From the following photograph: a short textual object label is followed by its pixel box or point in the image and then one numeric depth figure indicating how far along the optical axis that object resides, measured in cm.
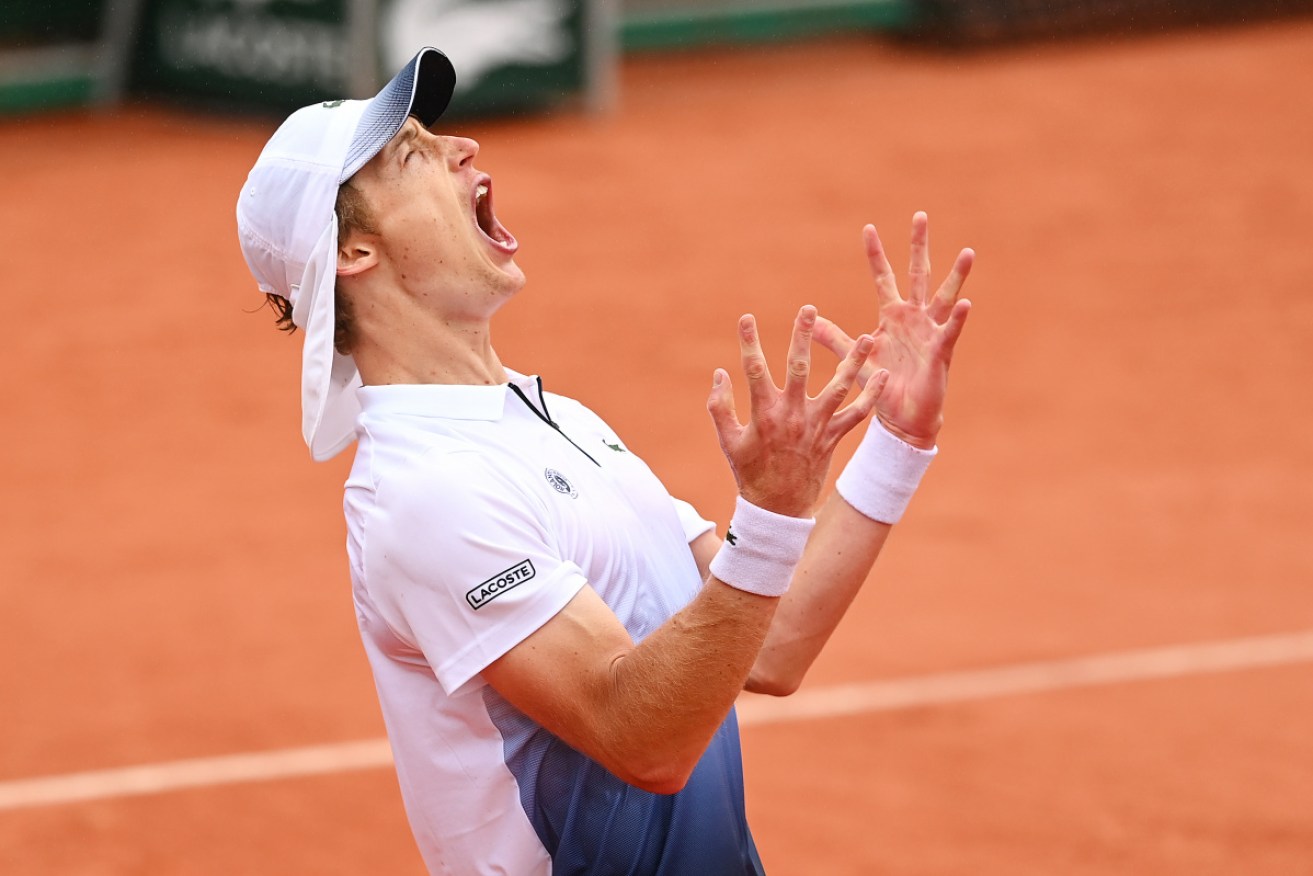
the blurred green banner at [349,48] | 2952
